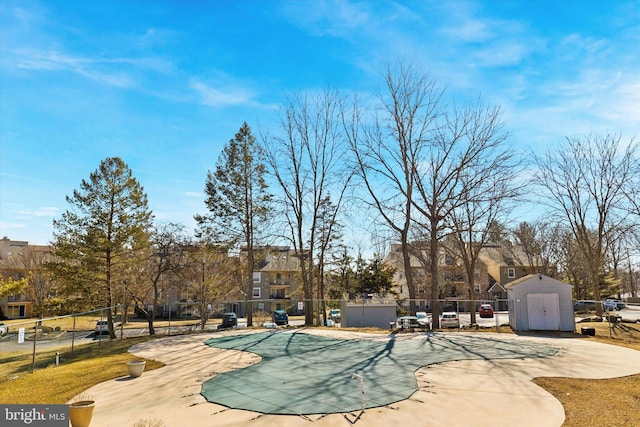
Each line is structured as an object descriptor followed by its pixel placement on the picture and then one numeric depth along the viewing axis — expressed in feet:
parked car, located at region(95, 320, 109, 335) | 83.41
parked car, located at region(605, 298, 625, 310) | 163.37
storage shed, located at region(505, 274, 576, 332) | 72.54
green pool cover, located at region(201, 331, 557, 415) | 29.27
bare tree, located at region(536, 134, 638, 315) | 91.86
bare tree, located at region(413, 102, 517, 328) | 77.00
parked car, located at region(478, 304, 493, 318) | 151.12
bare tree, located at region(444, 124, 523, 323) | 74.90
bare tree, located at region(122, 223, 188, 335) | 88.48
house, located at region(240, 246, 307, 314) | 197.88
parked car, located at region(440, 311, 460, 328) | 100.78
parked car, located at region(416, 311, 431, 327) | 139.60
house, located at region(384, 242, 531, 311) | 180.45
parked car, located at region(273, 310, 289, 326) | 122.01
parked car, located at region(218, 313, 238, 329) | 110.20
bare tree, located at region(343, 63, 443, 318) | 81.20
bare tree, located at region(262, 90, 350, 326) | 97.45
